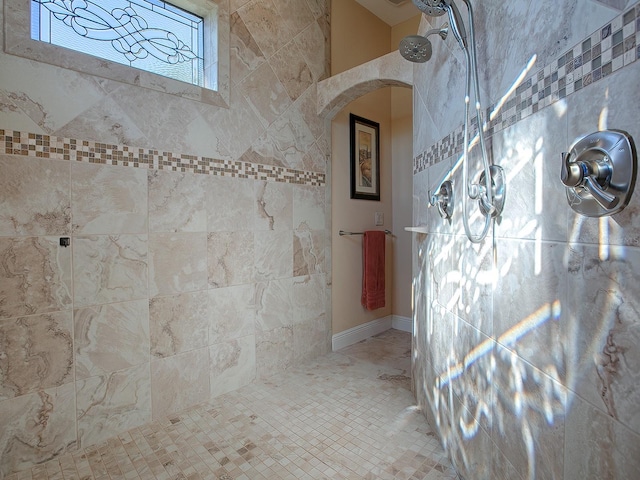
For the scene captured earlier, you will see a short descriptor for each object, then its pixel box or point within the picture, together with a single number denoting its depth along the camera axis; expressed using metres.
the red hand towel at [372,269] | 3.16
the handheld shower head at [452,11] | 1.19
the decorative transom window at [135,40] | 1.55
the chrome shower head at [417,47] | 1.42
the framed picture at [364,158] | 3.10
